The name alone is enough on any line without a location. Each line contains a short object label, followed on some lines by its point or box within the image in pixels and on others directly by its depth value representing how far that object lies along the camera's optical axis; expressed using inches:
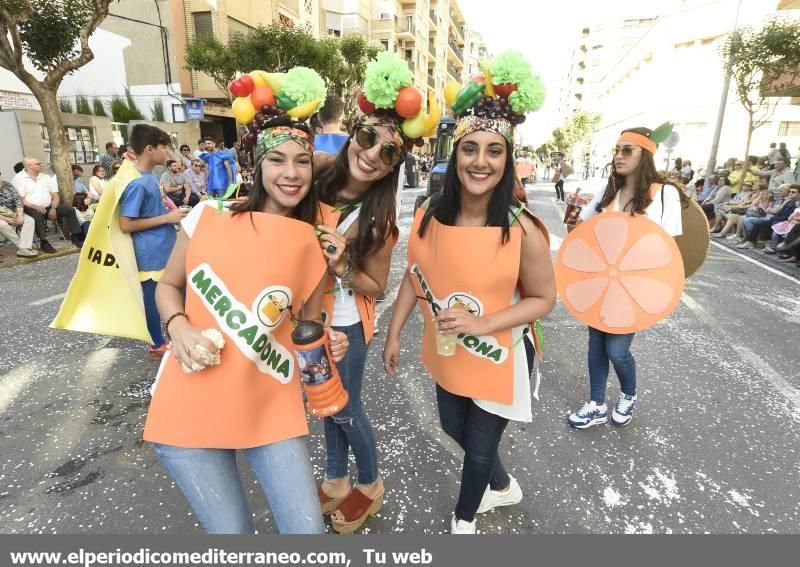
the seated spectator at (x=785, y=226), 319.1
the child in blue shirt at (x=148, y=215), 131.2
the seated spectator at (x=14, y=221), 297.1
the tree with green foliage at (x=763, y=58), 462.3
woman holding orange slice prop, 100.8
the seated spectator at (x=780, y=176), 427.5
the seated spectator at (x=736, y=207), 408.5
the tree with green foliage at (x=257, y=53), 695.7
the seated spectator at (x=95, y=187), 366.6
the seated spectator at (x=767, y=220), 351.3
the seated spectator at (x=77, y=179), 402.6
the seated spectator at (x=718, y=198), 466.0
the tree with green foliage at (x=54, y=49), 343.3
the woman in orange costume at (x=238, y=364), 54.7
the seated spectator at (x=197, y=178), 440.5
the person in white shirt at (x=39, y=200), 321.7
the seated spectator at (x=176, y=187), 397.7
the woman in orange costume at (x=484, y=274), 65.7
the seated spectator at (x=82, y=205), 337.3
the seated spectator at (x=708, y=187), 513.8
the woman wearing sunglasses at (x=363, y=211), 70.2
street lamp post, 543.8
